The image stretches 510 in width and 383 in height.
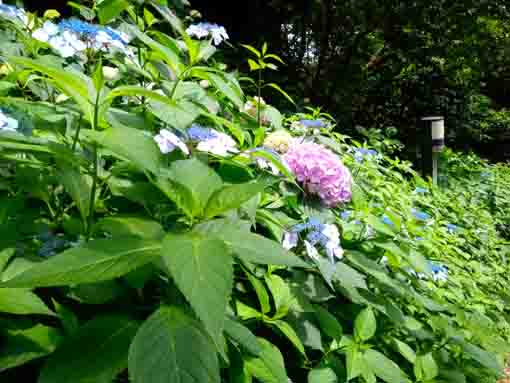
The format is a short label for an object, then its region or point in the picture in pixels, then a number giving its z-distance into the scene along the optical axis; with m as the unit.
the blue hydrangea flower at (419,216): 1.99
